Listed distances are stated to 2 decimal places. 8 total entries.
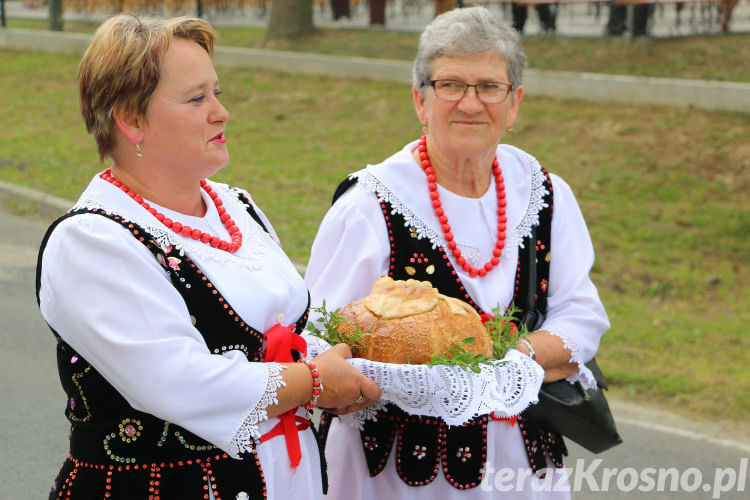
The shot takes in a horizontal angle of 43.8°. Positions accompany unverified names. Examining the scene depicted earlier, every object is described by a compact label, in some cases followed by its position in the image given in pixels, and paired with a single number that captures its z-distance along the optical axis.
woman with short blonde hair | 2.27
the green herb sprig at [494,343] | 2.63
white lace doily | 2.60
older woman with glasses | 3.02
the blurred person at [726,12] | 13.59
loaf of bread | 2.66
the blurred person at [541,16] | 14.54
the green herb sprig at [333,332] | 2.73
